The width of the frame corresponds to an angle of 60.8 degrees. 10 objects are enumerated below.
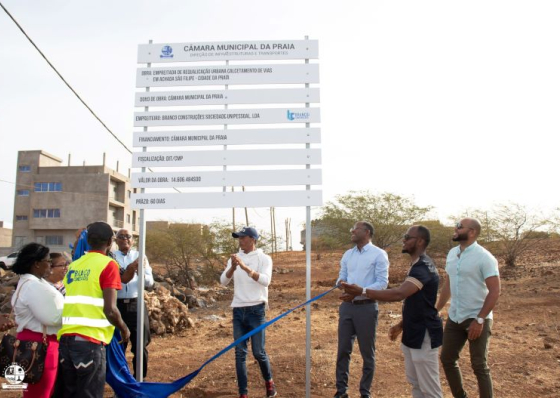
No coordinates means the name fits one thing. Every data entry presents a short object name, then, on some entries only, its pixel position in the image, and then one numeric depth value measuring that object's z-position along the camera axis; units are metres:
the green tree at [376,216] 23.41
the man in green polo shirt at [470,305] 4.59
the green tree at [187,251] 22.66
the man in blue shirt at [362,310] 5.34
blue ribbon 4.64
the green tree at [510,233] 23.91
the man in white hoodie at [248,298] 5.40
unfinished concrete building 45.53
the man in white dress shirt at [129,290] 5.79
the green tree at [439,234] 25.34
